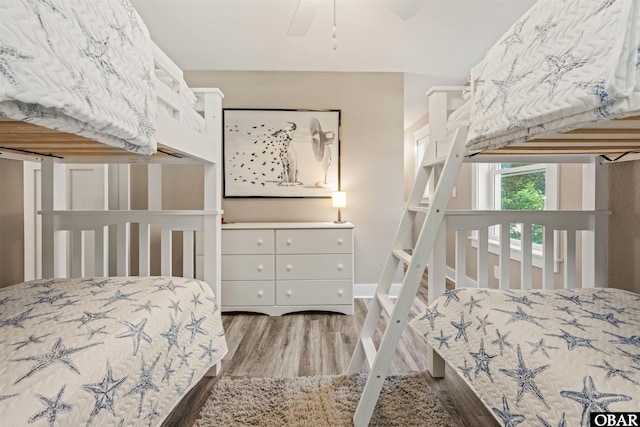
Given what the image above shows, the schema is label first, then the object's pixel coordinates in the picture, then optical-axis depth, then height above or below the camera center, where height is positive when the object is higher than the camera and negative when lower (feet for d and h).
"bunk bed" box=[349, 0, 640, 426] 2.48 -0.49
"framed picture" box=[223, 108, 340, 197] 11.56 +1.92
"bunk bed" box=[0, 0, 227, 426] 2.28 -0.38
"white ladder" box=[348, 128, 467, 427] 4.72 -0.96
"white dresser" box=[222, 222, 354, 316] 9.73 -1.57
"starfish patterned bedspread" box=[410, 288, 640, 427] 2.63 -1.26
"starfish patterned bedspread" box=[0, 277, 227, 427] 2.44 -1.19
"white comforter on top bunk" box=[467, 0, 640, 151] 2.21 +1.08
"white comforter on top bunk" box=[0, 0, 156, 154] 2.07 +1.00
